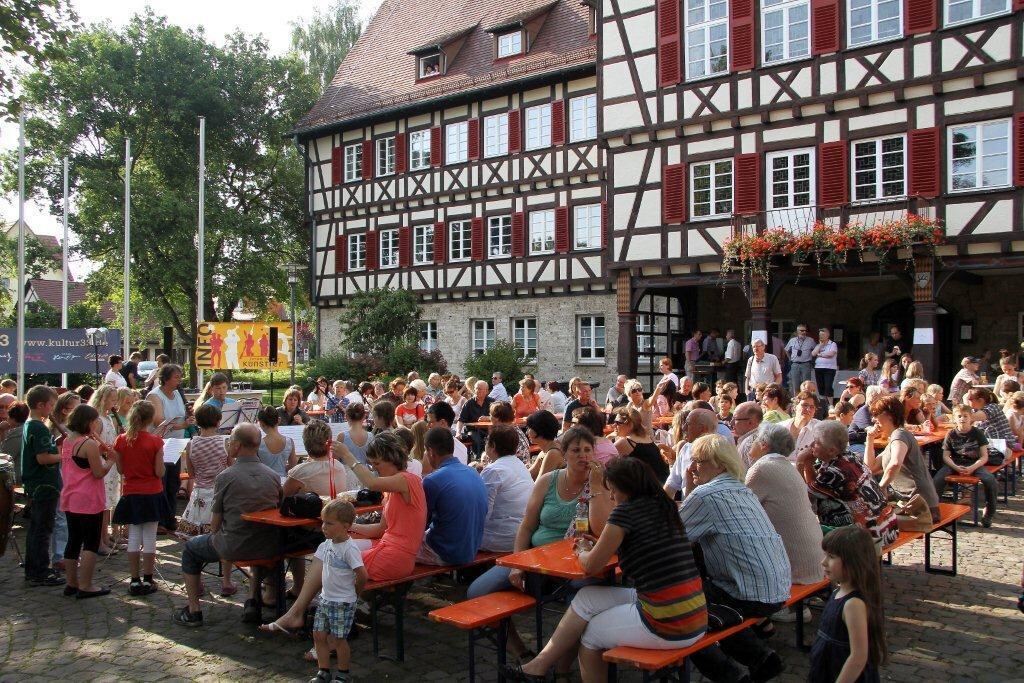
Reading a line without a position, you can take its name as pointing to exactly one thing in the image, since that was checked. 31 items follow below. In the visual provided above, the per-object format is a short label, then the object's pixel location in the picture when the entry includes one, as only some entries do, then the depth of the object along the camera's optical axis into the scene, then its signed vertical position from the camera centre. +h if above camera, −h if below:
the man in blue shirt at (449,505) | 6.26 -1.09
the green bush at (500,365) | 23.69 -0.45
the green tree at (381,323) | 26.39 +0.79
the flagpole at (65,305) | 26.70 +1.45
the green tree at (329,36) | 43.56 +15.35
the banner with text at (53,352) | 20.38 +0.05
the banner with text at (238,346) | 19.27 +0.13
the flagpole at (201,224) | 24.27 +3.54
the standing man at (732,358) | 21.56 -0.29
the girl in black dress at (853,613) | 3.97 -1.19
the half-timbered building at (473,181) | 25.33 +5.24
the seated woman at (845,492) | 6.18 -1.02
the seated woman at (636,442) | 7.67 -0.82
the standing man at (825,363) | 18.34 -0.38
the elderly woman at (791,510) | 5.66 -1.04
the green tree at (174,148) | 35.41 +8.54
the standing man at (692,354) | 22.97 -0.20
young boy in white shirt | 5.50 -1.47
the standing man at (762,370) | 16.81 -0.46
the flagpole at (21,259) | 19.20 +2.12
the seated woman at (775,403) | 9.40 -0.60
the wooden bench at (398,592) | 5.95 -1.65
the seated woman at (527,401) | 14.65 -0.86
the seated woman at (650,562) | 4.47 -1.08
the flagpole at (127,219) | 25.85 +4.02
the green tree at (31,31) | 11.08 +4.12
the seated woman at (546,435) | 6.86 -0.68
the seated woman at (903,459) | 7.70 -0.98
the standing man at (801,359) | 18.72 -0.29
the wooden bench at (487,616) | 5.04 -1.53
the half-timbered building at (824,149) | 17.09 +4.13
